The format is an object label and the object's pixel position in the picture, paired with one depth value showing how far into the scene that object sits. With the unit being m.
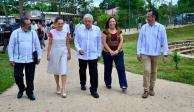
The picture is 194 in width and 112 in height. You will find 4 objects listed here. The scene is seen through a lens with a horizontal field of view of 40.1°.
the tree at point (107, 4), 47.68
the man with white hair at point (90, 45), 5.64
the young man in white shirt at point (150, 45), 5.57
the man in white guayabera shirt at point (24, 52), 5.36
